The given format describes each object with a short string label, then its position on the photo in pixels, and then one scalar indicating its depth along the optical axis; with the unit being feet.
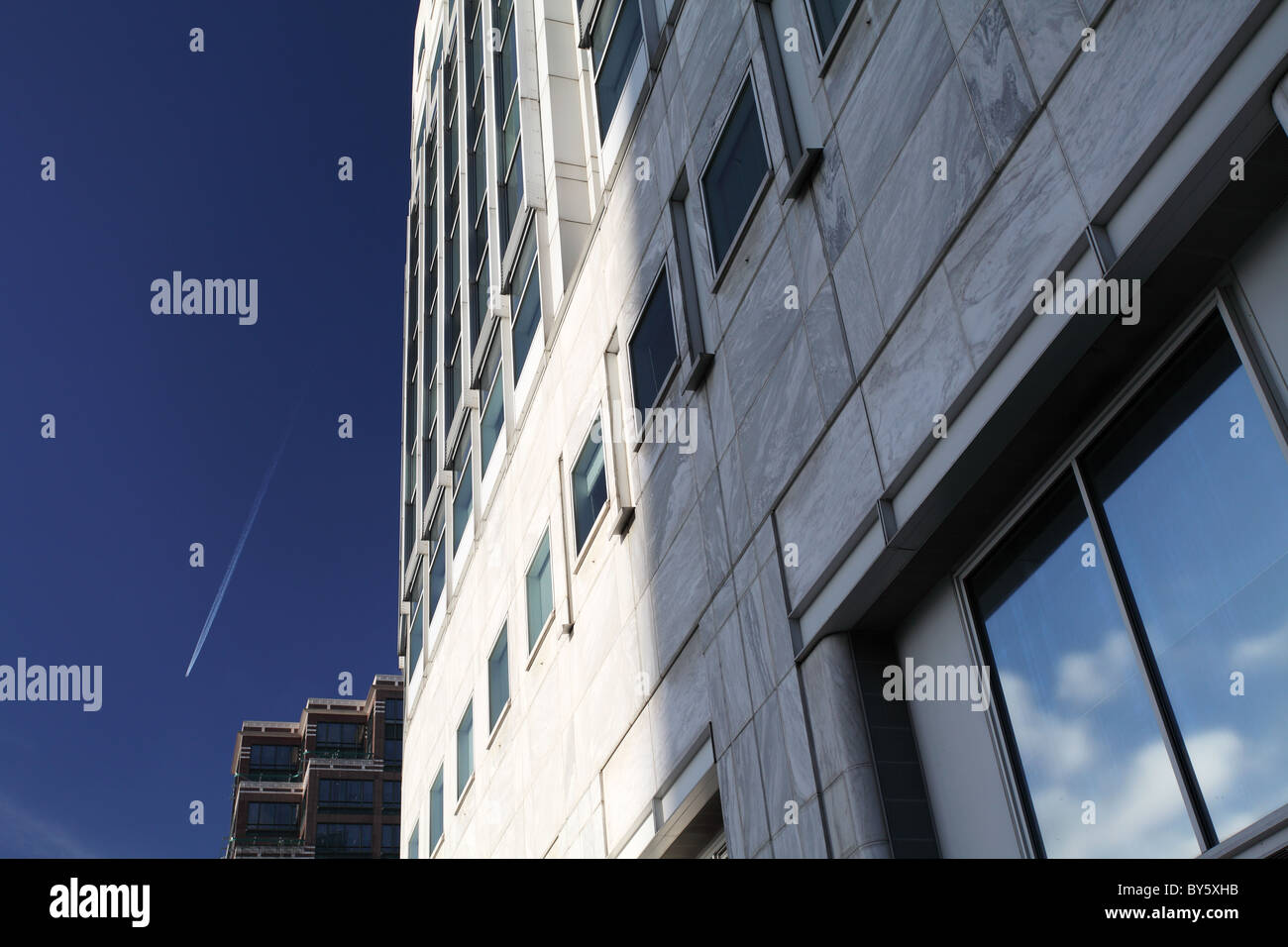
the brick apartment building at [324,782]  413.80
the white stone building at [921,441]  24.90
